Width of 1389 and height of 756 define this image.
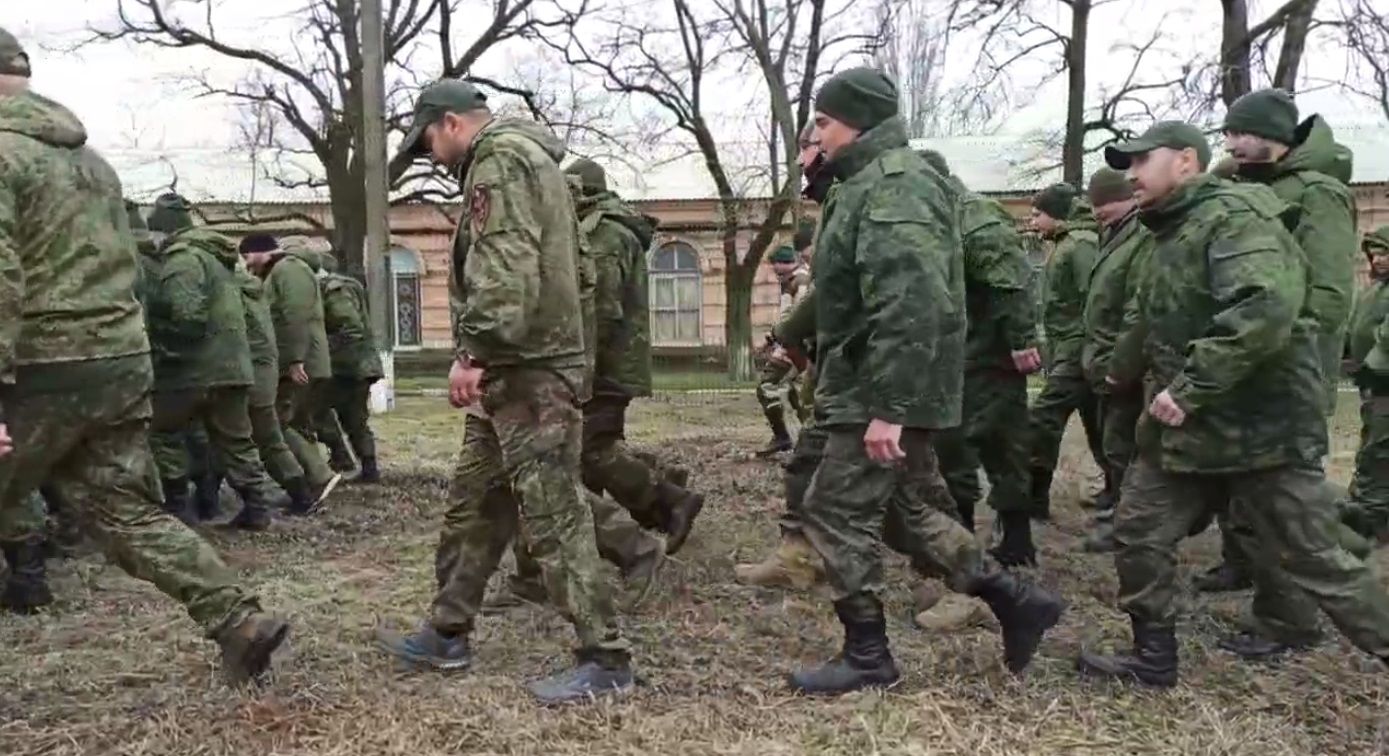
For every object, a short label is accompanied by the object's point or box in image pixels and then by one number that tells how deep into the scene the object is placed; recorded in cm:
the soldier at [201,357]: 702
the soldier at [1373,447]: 700
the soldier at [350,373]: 923
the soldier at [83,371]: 405
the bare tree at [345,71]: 2303
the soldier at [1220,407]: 409
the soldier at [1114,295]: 515
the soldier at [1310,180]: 512
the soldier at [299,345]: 846
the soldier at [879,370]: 413
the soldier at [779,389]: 1060
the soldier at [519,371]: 411
